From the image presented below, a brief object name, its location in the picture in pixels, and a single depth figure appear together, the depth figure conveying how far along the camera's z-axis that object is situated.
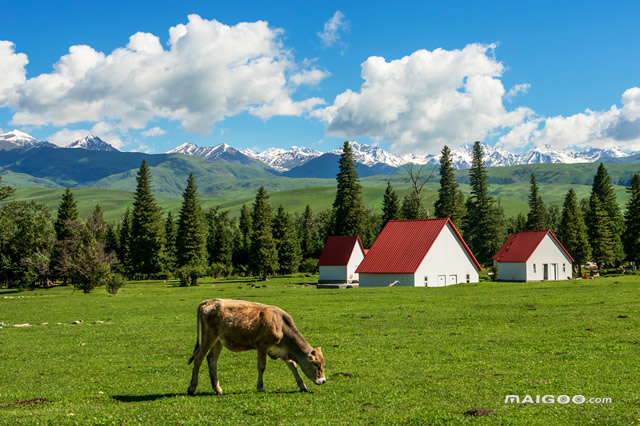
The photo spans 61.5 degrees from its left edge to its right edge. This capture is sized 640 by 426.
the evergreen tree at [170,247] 120.93
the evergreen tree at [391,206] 111.12
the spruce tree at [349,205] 96.44
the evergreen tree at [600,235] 101.56
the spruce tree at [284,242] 113.25
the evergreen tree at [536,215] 122.88
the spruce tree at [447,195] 114.38
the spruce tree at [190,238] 103.50
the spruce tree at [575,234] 101.31
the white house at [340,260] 87.75
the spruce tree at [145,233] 119.12
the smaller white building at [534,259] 81.38
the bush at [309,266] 121.94
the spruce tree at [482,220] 114.88
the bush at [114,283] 63.19
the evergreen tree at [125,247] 123.56
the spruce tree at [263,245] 101.81
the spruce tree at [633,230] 91.44
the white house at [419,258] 67.06
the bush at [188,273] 89.62
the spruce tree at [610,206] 110.00
